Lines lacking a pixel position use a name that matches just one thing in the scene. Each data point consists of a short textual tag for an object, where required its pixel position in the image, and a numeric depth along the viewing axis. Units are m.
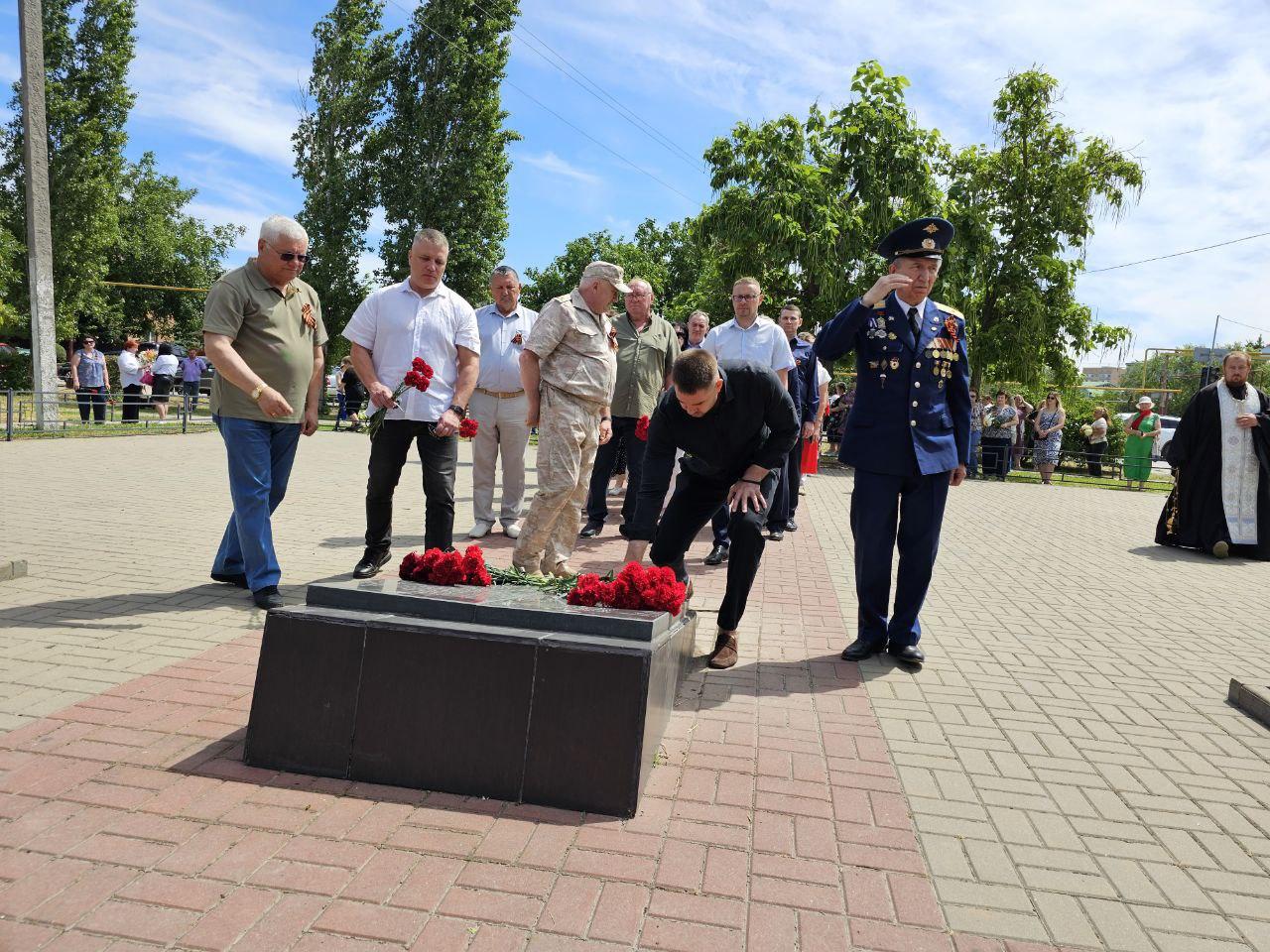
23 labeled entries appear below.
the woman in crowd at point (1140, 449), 18.83
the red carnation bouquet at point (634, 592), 3.58
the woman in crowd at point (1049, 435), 20.11
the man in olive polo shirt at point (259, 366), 5.18
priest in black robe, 9.94
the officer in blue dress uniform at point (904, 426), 4.95
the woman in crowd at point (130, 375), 20.83
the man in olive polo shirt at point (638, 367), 8.20
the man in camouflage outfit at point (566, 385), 5.76
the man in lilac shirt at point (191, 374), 24.34
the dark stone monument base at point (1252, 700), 4.44
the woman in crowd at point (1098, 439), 22.14
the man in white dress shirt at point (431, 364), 5.85
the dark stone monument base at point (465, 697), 3.04
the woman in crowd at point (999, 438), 21.03
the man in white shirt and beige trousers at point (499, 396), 7.86
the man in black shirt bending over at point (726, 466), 4.62
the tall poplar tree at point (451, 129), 33.81
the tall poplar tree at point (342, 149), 36.50
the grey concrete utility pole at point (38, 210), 17.06
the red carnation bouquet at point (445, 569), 3.79
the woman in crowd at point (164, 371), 22.88
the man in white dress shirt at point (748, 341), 7.88
